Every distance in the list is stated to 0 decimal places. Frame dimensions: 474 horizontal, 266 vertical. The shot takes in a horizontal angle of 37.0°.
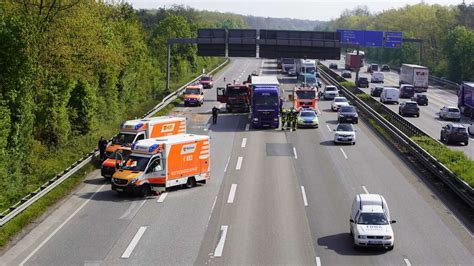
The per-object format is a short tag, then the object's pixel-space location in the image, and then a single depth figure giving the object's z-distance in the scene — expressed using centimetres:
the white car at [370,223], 2481
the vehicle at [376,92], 8686
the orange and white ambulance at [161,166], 3316
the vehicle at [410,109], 6681
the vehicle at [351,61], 13400
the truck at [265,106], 5603
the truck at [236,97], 6694
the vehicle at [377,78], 11006
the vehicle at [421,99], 7869
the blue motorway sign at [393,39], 10625
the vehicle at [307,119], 5688
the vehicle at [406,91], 8638
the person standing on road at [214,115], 5872
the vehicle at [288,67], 11950
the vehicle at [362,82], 9950
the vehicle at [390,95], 7856
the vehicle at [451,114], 6512
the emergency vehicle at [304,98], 6450
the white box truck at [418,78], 9331
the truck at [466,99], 6800
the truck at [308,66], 10285
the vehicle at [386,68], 14538
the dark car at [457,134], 5050
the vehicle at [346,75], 11825
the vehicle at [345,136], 4866
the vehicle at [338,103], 6894
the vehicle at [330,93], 8012
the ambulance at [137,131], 3991
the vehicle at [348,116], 5997
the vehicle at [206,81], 9406
